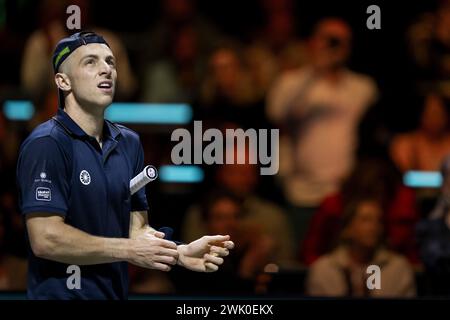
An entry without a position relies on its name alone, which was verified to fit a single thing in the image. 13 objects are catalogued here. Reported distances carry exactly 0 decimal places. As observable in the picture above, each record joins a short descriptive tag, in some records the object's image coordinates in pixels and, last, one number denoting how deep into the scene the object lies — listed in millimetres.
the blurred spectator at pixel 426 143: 15500
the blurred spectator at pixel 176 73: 15500
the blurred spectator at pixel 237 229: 14039
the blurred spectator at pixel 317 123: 15125
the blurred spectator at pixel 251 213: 14375
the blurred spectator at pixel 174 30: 15773
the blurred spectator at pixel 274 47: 15648
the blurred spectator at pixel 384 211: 14492
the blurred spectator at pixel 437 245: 13937
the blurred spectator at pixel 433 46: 16109
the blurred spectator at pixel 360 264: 13828
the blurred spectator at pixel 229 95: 15086
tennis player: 9219
